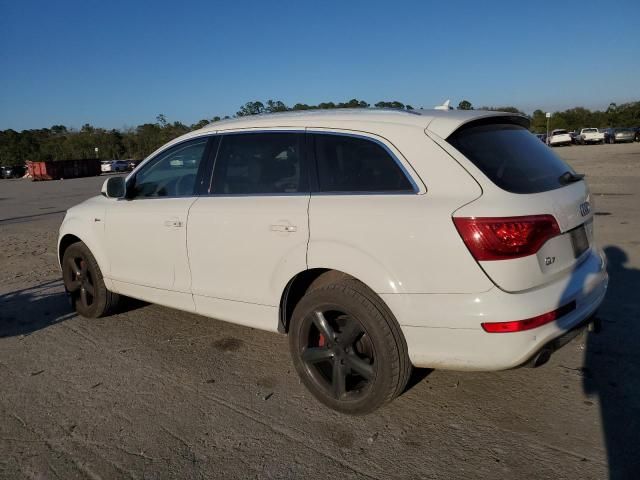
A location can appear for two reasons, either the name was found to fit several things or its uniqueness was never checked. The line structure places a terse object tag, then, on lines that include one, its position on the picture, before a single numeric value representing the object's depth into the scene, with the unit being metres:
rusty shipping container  47.34
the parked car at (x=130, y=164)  59.50
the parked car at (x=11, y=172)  57.56
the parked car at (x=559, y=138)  49.12
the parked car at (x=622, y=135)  48.55
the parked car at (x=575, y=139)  52.19
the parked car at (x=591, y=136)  50.00
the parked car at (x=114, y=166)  56.25
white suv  2.62
